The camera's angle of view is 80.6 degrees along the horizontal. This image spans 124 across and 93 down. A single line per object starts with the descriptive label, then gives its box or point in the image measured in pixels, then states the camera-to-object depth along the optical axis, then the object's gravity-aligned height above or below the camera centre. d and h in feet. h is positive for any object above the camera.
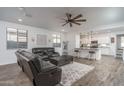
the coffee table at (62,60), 13.75 -3.16
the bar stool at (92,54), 20.41 -2.76
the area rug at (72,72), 8.67 -4.25
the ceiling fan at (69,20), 11.89 +4.08
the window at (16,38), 16.87 +1.58
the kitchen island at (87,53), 20.97 -2.40
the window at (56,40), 26.43 +1.74
